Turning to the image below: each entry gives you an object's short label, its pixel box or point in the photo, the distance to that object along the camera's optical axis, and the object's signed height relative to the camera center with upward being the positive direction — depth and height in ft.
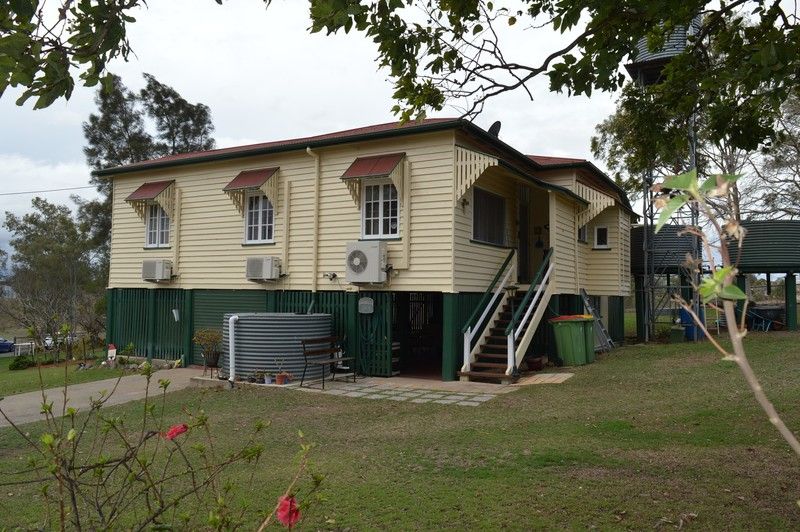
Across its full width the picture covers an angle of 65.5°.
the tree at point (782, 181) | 97.91 +19.47
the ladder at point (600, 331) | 52.60 -2.69
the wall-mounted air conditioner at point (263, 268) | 47.57 +2.31
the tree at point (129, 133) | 119.75 +32.76
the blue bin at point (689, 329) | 58.75 -2.75
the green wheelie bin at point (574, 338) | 44.73 -2.81
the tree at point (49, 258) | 107.55 +8.45
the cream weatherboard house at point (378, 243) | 41.55 +4.41
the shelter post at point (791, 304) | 60.90 -0.33
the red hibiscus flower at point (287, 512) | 7.34 -2.55
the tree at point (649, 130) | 26.90 +7.58
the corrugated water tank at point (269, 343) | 40.83 -2.96
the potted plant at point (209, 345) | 47.70 -3.64
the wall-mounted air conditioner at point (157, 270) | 54.08 +2.44
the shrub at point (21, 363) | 73.06 -7.79
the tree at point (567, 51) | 13.32 +8.31
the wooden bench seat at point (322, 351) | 40.15 -3.45
